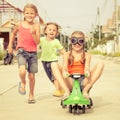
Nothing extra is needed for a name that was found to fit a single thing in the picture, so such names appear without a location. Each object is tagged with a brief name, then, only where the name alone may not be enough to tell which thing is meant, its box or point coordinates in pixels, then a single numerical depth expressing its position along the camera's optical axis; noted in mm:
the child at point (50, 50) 9680
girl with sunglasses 7918
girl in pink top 8628
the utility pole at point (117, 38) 51809
